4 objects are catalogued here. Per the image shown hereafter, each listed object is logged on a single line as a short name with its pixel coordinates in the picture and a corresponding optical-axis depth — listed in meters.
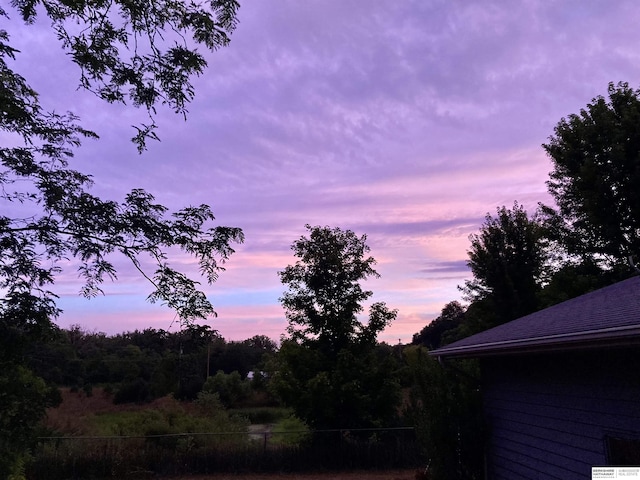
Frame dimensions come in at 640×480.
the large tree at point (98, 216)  5.48
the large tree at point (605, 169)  15.11
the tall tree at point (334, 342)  14.50
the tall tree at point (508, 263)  18.75
